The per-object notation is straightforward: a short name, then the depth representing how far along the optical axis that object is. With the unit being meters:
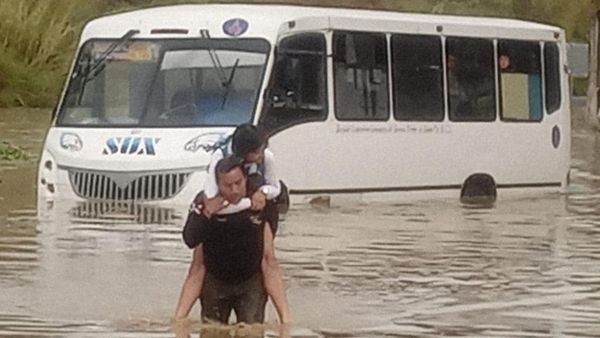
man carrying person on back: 11.65
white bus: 21.50
